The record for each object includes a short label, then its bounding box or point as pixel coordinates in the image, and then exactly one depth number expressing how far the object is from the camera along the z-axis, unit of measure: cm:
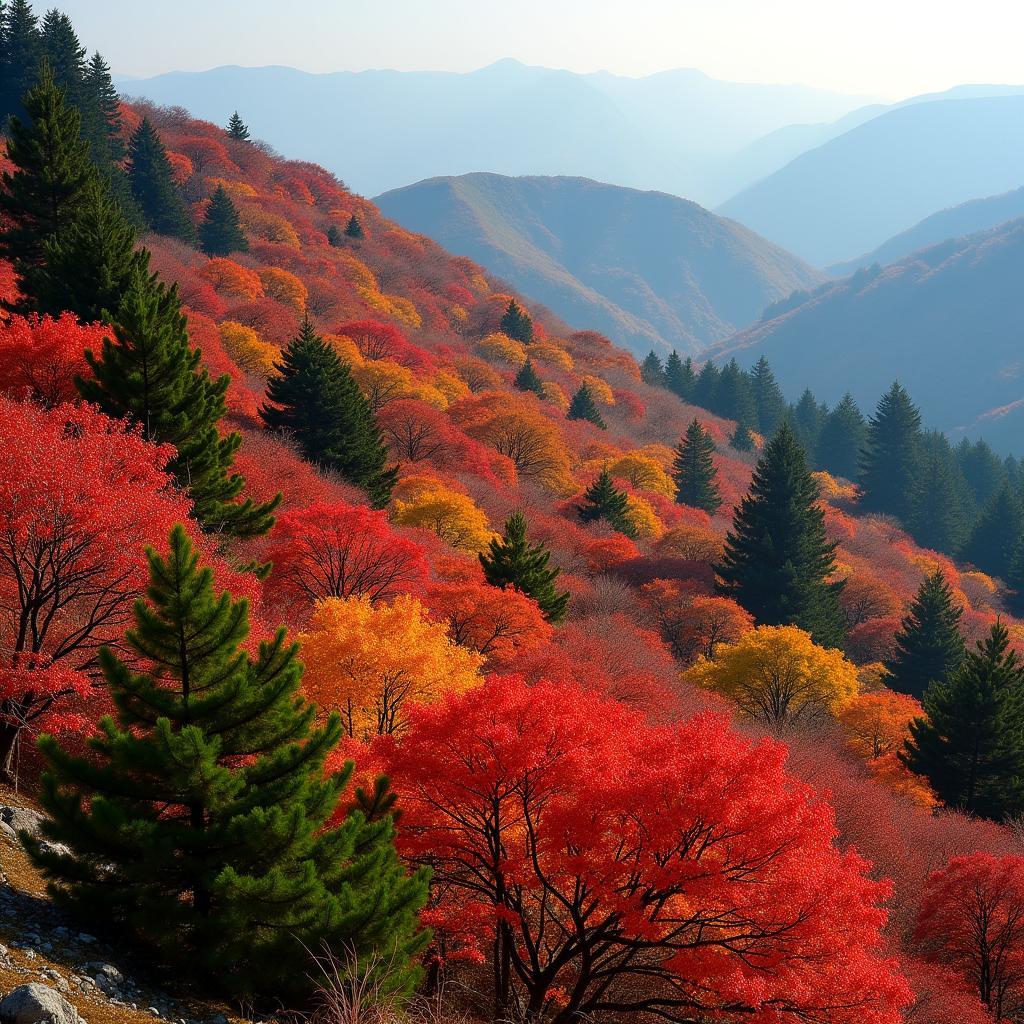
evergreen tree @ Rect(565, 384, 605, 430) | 9800
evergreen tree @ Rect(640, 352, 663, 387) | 13775
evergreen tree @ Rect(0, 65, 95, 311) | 3812
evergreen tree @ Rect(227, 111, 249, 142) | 13212
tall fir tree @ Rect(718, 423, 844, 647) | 6019
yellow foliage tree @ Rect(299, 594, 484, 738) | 2470
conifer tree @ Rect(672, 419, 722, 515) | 8656
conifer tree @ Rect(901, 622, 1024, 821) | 3819
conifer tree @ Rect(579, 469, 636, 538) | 6456
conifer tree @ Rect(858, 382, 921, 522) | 10588
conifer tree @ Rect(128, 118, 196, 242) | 8556
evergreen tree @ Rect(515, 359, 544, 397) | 9675
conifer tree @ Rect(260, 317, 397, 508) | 4825
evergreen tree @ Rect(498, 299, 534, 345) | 11719
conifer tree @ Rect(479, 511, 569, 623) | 3900
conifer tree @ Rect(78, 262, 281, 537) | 2653
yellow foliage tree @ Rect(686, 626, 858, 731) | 4484
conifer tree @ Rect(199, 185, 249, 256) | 9069
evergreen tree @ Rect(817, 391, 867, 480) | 12544
